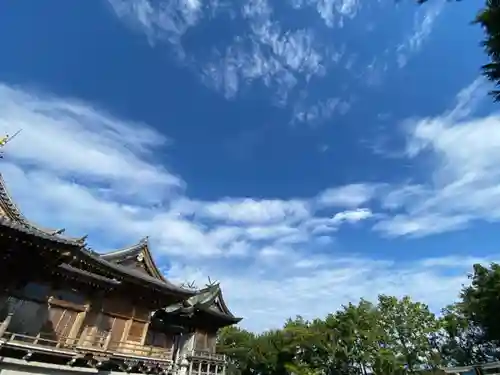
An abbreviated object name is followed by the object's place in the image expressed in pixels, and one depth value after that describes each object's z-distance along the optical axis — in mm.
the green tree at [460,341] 54000
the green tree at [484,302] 45531
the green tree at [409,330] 49625
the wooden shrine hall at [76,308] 13516
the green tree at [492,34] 9406
